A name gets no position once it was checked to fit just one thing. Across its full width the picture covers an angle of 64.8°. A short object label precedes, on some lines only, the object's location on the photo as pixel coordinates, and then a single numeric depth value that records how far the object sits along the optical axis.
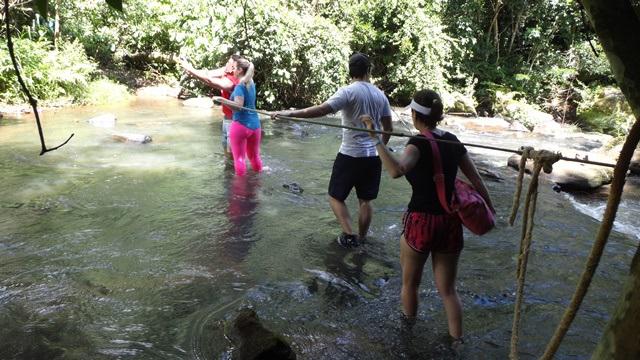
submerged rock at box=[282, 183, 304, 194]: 7.41
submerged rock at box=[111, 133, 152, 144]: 10.43
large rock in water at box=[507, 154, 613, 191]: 8.95
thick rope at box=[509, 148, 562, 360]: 2.22
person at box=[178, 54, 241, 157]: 6.43
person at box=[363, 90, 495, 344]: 3.22
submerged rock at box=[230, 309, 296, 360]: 3.05
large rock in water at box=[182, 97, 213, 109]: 16.42
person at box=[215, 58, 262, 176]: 6.55
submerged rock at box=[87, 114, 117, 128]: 12.06
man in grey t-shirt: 4.66
